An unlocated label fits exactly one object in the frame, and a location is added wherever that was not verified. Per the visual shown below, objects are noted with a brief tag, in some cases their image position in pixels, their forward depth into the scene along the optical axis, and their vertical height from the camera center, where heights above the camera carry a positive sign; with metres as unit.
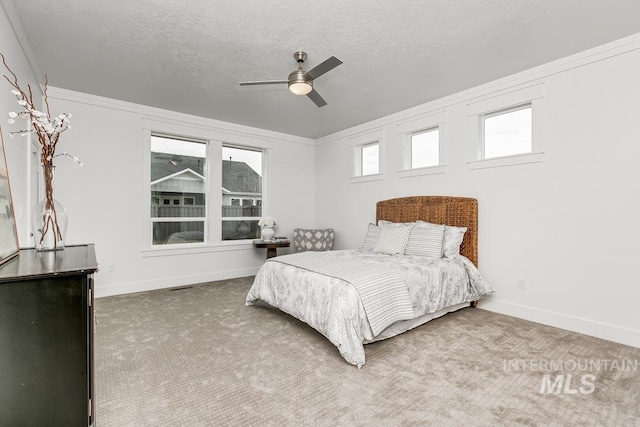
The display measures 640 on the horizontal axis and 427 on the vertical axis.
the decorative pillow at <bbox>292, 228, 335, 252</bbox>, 5.36 -0.49
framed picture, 1.49 -0.04
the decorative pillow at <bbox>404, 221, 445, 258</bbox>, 3.56 -0.36
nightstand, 4.92 -0.55
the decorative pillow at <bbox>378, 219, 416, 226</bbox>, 4.42 -0.16
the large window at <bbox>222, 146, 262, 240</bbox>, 5.27 +0.37
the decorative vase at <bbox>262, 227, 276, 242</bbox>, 5.18 -0.36
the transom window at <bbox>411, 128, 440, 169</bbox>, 4.29 +0.93
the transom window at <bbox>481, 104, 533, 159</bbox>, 3.43 +0.94
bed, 2.41 -0.67
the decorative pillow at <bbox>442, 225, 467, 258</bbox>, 3.58 -0.36
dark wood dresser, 1.15 -0.53
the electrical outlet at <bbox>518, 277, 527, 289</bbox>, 3.29 -0.80
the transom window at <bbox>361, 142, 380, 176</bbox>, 5.13 +0.93
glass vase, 1.83 -0.04
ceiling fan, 2.66 +1.23
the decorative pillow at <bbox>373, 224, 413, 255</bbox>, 3.82 -0.36
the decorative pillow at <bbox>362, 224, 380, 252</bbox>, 4.27 -0.38
